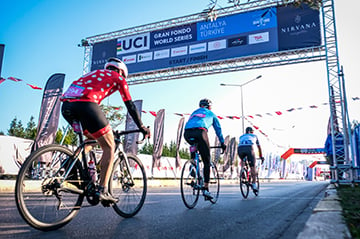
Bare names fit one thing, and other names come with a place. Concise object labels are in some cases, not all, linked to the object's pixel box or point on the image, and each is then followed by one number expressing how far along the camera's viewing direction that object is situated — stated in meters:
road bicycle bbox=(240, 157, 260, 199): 7.26
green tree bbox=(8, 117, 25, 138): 42.54
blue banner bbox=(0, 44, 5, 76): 10.47
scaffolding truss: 11.82
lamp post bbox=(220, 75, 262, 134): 26.79
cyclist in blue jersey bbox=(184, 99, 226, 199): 5.38
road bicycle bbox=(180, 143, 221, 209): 5.04
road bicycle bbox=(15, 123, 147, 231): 2.57
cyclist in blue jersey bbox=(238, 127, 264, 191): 7.66
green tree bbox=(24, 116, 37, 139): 42.31
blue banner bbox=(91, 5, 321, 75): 15.84
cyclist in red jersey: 3.03
